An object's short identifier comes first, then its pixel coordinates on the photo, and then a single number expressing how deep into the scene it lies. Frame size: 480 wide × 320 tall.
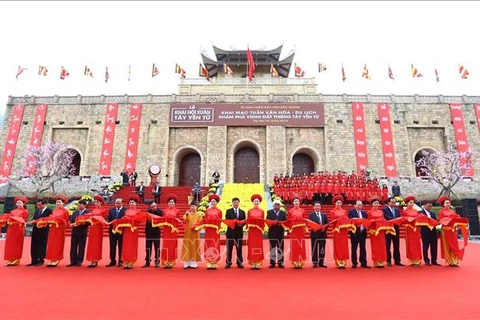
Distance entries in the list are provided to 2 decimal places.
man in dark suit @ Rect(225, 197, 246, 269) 6.02
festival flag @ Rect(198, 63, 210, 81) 23.11
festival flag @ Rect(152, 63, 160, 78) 22.26
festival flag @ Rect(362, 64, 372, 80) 21.62
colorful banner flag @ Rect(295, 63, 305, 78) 24.44
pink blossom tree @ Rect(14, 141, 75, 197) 17.38
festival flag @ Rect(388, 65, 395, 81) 21.53
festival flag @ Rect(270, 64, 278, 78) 23.17
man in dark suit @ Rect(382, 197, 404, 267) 6.15
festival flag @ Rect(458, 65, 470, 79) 20.61
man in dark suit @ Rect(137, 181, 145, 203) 13.70
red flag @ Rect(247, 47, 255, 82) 21.41
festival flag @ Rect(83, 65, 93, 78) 21.48
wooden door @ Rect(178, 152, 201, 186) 21.39
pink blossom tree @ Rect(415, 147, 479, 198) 16.98
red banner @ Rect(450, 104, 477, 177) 20.25
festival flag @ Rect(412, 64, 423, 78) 20.72
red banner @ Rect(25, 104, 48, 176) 20.89
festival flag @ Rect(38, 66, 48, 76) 21.41
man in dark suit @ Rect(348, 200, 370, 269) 5.89
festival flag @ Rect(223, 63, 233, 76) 22.67
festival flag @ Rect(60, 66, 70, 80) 21.47
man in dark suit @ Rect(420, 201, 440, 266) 6.20
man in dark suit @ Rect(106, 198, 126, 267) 6.03
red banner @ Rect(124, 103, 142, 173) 20.43
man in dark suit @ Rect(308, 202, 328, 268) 5.99
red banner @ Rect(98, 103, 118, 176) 20.44
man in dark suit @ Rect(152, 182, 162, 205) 12.87
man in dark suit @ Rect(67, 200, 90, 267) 6.02
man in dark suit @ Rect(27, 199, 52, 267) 6.11
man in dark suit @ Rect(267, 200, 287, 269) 6.00
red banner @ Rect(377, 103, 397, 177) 19.91
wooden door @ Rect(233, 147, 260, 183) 21.03
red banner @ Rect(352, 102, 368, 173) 20.12
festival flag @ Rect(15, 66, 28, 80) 21.16
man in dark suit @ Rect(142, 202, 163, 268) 5.94
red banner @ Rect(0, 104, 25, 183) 20.20
